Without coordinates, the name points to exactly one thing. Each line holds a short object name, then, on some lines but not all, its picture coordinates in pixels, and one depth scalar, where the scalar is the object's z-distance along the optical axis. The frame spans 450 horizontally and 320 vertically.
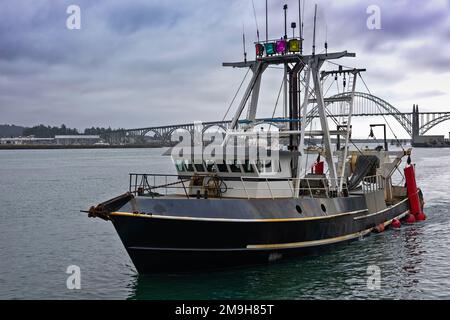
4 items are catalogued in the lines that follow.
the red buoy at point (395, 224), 31.83
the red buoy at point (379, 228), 28.92
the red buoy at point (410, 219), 34.25
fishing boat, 19.19
